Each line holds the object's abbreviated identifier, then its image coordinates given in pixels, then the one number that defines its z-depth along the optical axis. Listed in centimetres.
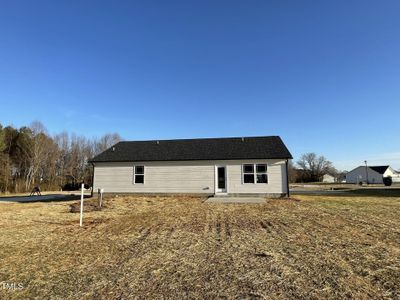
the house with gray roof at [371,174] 7746
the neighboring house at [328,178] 8618
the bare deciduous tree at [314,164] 8472
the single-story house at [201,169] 1792
